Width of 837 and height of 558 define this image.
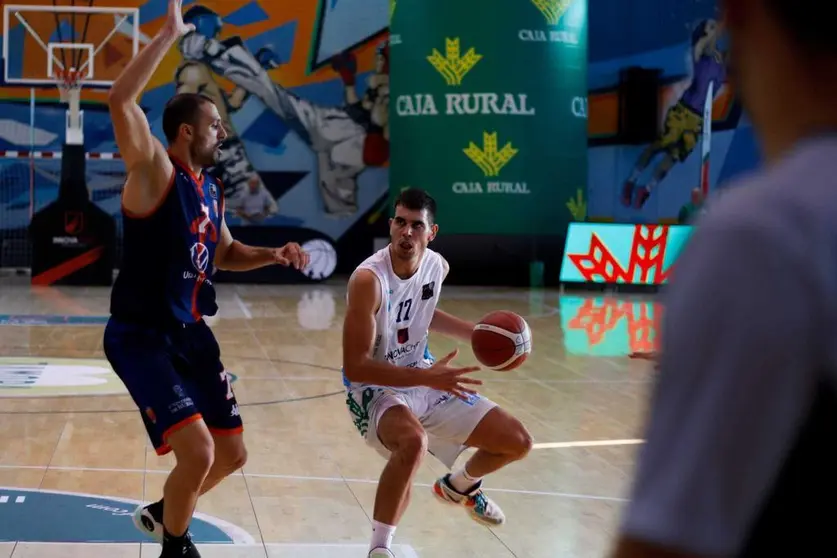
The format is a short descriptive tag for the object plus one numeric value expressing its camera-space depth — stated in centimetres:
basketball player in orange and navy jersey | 455
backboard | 1950
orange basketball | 511
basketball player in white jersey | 481
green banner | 1856
